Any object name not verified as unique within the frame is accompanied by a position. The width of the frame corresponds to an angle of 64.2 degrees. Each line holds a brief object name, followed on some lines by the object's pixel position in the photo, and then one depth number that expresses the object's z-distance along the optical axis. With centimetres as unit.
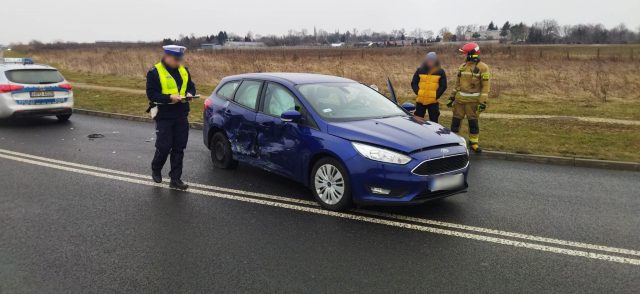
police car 1183
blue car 525
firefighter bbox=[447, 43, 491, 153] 898
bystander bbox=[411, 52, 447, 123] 930
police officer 639
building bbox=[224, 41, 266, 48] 11712
